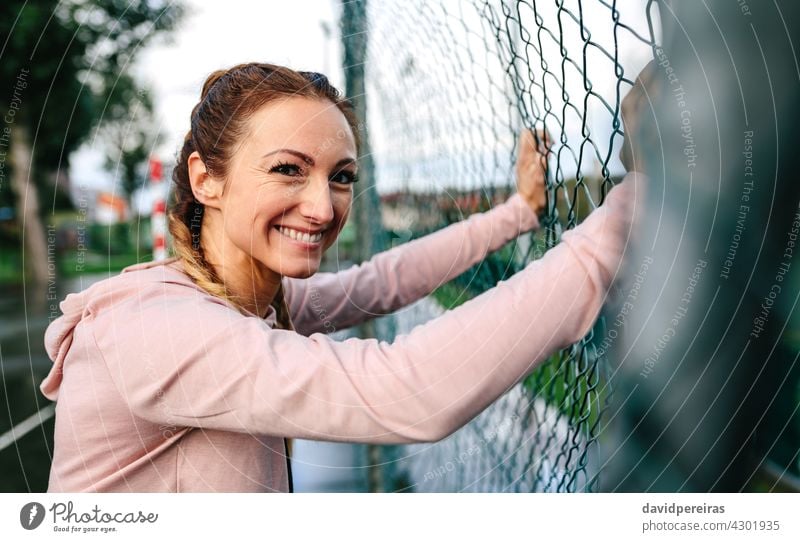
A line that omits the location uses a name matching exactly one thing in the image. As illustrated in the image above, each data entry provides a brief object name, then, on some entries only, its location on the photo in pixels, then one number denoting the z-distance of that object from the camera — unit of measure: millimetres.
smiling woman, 659
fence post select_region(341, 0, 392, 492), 1865
